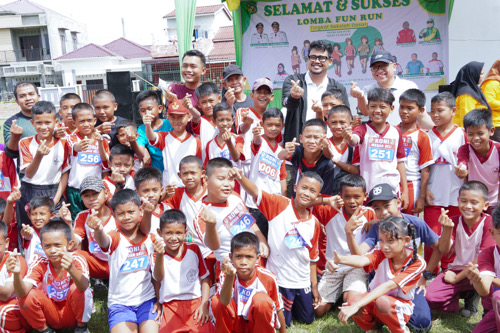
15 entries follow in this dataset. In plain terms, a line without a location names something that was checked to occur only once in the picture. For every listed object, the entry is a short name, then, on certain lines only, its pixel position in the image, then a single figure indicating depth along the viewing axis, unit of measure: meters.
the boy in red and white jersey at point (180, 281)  3.24
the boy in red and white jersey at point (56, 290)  3.28
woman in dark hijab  4.81
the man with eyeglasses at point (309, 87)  4.53
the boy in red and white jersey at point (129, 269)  3.29
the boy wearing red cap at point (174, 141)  4.28
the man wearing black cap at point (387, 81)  4.34
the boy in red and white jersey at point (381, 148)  3.98
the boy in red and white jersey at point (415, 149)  4.12
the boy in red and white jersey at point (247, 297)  2.98
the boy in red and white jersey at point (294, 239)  3.54
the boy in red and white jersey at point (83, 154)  4.30
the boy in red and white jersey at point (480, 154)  3.83
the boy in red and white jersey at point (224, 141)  4.07
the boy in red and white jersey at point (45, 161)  4.27
